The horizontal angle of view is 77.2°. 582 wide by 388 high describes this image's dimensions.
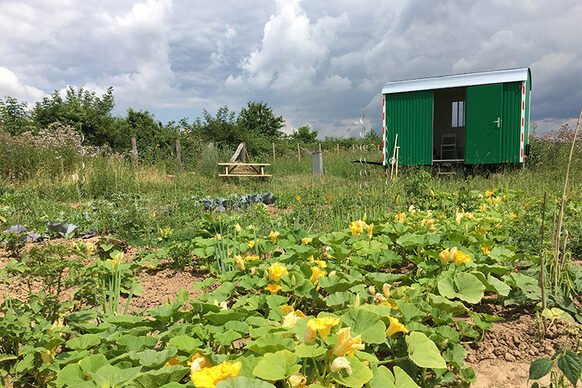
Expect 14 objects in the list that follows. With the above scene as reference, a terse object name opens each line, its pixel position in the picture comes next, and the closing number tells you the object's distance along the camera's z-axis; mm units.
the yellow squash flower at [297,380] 878
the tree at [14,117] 15477
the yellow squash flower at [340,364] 866
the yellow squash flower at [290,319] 1129
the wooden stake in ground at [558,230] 1462
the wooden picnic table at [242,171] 9131
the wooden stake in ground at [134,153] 9988
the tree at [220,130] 16625
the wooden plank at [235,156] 10672
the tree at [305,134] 31133
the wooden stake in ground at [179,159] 12083
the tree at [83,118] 16344
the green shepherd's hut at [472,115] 8648
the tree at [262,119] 27656
